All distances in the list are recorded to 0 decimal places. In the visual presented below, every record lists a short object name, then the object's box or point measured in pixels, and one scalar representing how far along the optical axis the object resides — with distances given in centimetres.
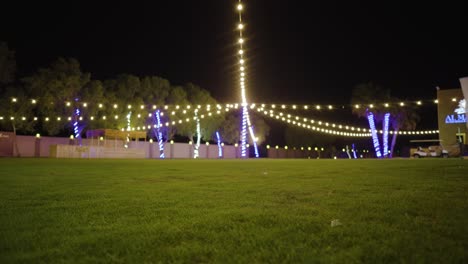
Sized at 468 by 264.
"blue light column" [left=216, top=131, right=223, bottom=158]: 4722
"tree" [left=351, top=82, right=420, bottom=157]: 4047
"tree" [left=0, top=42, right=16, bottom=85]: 2905
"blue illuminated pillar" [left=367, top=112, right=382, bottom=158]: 4047
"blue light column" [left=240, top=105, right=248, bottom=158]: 3561
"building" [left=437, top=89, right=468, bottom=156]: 3506
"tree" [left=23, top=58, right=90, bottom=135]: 3111
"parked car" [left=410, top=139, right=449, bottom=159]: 3281
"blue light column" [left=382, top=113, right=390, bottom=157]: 4033
